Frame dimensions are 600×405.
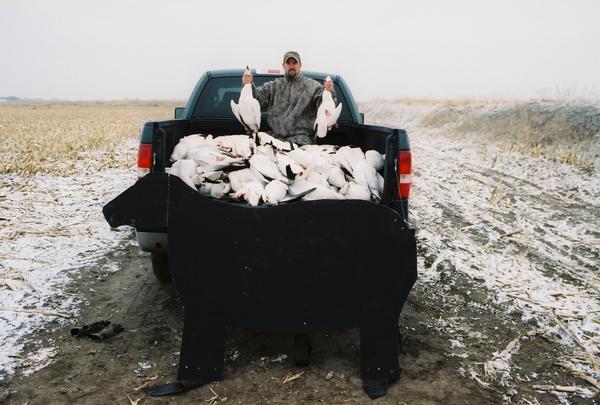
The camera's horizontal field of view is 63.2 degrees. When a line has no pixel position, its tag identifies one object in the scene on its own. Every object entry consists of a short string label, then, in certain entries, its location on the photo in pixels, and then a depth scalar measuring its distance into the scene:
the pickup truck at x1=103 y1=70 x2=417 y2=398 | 2.87
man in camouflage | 5.24
